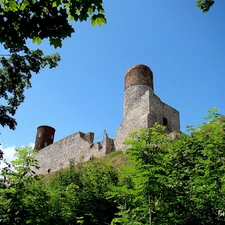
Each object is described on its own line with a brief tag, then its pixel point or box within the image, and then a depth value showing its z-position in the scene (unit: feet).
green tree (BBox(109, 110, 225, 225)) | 17.43
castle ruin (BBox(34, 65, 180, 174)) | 72.32
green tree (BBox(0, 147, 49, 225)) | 18.99
